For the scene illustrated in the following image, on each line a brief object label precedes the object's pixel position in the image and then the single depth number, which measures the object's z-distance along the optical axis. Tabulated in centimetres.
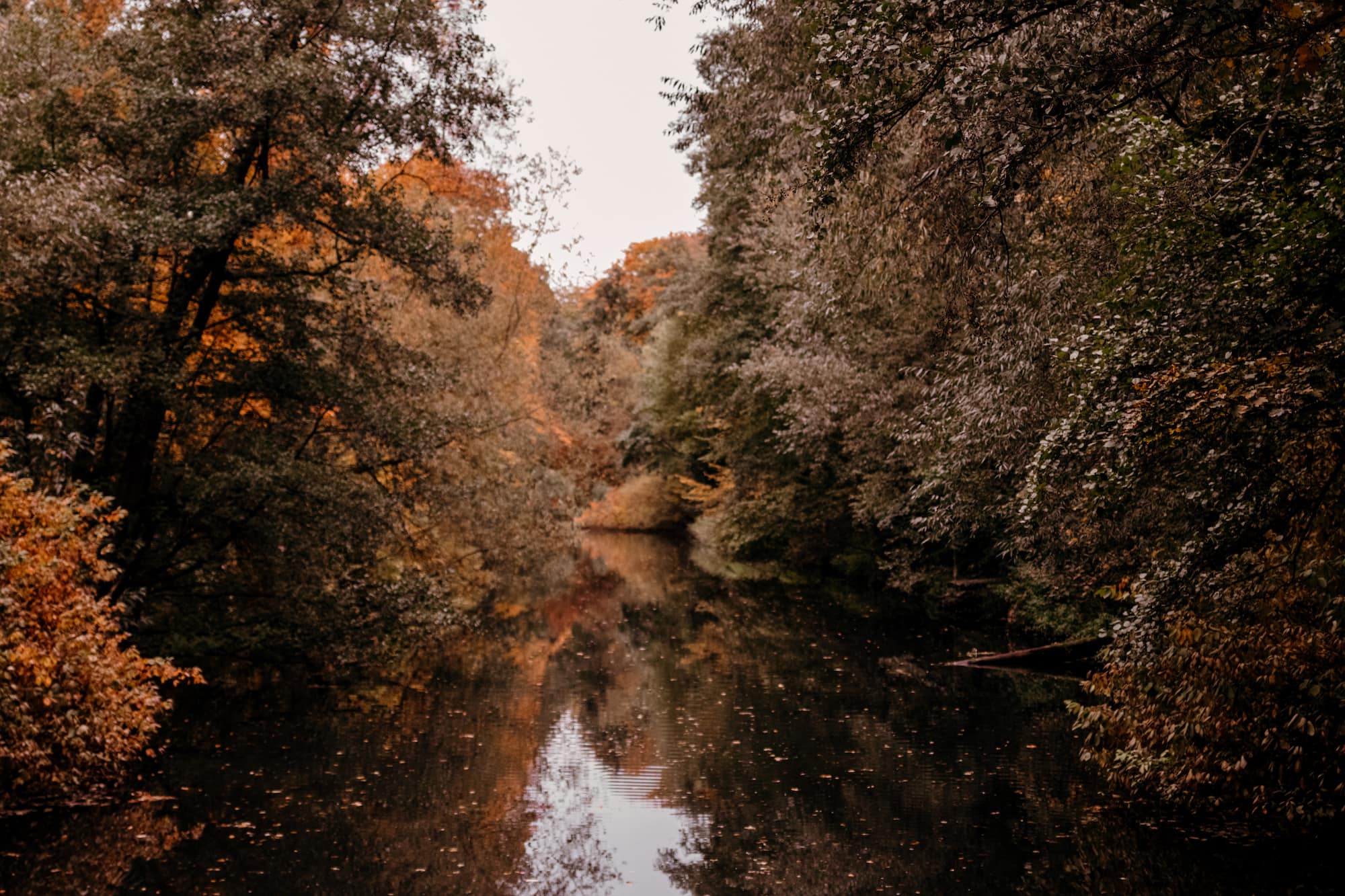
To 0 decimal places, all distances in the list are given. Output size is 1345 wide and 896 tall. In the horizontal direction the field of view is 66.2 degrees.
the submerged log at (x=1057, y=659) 1630
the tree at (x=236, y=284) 1168
